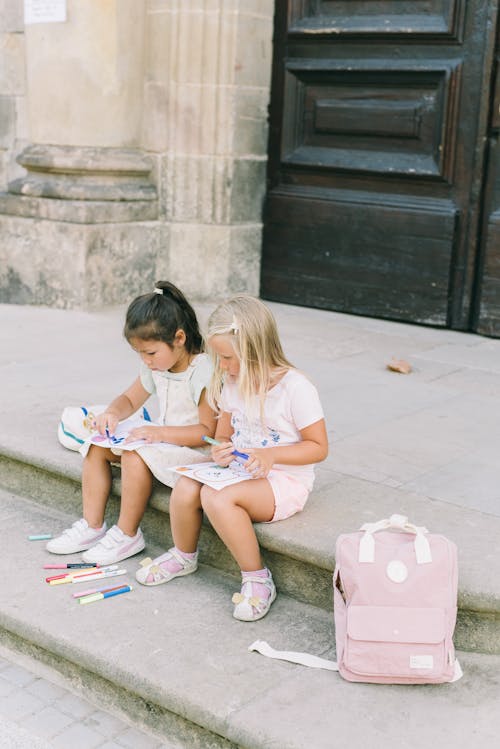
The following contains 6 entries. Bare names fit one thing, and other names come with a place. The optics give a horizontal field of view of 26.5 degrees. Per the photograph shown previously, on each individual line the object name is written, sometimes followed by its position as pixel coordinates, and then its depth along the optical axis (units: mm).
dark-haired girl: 3312
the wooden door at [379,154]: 5609
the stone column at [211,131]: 6004
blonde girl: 3010
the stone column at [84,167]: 6004
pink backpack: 2572
